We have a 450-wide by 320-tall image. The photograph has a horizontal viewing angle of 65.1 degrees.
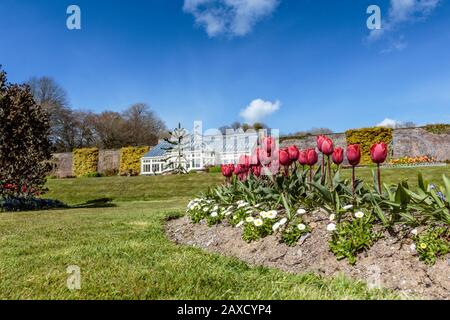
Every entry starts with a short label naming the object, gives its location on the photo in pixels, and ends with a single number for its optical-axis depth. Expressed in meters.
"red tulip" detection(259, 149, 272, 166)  4.64
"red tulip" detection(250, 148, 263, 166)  4.84
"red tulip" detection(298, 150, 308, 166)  4.18
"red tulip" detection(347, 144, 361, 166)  3.49
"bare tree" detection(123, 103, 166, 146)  47.03
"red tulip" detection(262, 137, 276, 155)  4.53
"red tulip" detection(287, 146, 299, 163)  4.21
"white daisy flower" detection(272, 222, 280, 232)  3.62
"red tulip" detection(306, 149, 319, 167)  3.93
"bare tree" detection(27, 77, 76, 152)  42.44
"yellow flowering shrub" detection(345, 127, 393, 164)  23.52
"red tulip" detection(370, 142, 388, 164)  3.41
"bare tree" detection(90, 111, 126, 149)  45.91
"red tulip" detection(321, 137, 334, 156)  3.72
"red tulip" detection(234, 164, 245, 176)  5.31
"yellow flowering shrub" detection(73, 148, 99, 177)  32.09
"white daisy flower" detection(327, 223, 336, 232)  3.23
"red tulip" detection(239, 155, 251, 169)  5.13
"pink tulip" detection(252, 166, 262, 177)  5.09
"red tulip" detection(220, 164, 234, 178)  5.64
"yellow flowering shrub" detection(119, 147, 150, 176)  30.88
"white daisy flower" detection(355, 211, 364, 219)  3.20
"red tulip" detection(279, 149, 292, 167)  4.08
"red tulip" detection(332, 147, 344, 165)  3.66
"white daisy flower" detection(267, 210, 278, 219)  3.80
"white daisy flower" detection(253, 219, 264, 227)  3.75
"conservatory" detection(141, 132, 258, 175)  27.22
